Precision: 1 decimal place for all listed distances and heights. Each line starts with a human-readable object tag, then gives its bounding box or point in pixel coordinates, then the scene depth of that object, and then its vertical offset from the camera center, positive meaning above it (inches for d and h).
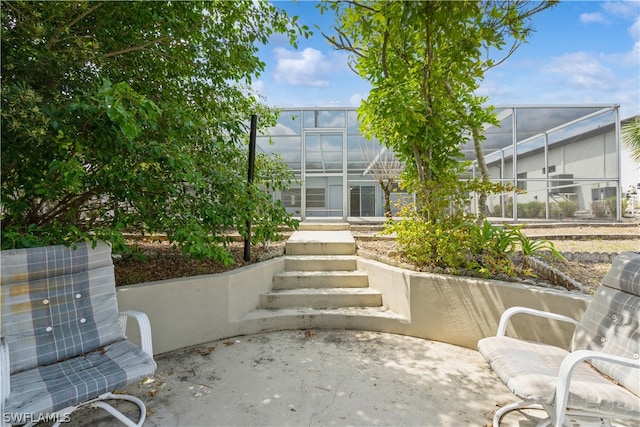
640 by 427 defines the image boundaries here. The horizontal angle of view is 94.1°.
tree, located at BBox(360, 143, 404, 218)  366.9 +51.4
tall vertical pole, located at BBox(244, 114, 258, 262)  141.3 +25.3
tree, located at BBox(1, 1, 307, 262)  77.5 +26.3
